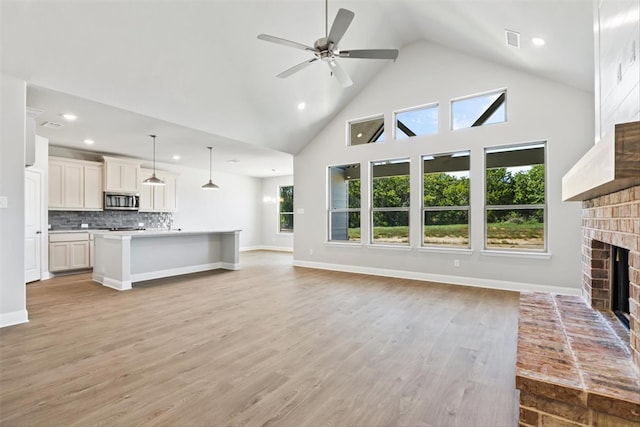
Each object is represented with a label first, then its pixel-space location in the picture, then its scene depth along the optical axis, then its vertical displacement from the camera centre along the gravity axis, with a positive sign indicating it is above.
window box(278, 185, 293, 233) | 11.25 +0.14
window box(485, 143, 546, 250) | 4.93 +0.26
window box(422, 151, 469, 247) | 5.57 +0.25
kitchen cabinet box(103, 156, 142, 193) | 7.19 +0.88
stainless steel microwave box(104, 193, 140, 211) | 7.35 +0.26
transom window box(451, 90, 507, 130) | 5.22 +1.78
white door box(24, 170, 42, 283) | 5.51 -0.19
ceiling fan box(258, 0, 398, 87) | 2.88 +1.70
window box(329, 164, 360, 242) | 6.88 +0.23
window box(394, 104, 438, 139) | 5.88 +1.77
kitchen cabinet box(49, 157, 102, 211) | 6.46 +0.60
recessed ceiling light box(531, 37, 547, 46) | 3.75 +2.09
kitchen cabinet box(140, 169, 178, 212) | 8.09 +0.47
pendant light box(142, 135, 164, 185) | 6.61 +0.66
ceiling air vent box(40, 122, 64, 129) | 5.17 +1.46
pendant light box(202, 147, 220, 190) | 7.29 +0.66
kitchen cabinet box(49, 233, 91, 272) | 6.26 -0.81
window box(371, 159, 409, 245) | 6.21 +0.23
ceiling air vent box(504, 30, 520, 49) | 3.89 +2.23
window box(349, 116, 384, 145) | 6.51 +1.76
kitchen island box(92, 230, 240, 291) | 5.18 -0.81
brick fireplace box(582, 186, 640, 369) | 1.48 -0.18
